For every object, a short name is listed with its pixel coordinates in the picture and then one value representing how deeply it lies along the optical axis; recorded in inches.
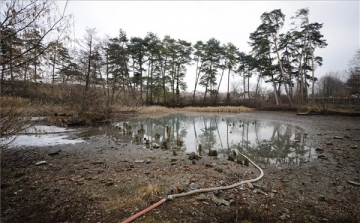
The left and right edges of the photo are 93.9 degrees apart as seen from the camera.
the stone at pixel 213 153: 240.5
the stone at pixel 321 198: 127.5
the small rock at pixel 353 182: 150.5
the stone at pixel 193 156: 219.5
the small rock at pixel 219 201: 120.0
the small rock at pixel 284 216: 105.5
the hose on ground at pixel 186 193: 100.6
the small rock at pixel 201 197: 123.6
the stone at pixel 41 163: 187.5
